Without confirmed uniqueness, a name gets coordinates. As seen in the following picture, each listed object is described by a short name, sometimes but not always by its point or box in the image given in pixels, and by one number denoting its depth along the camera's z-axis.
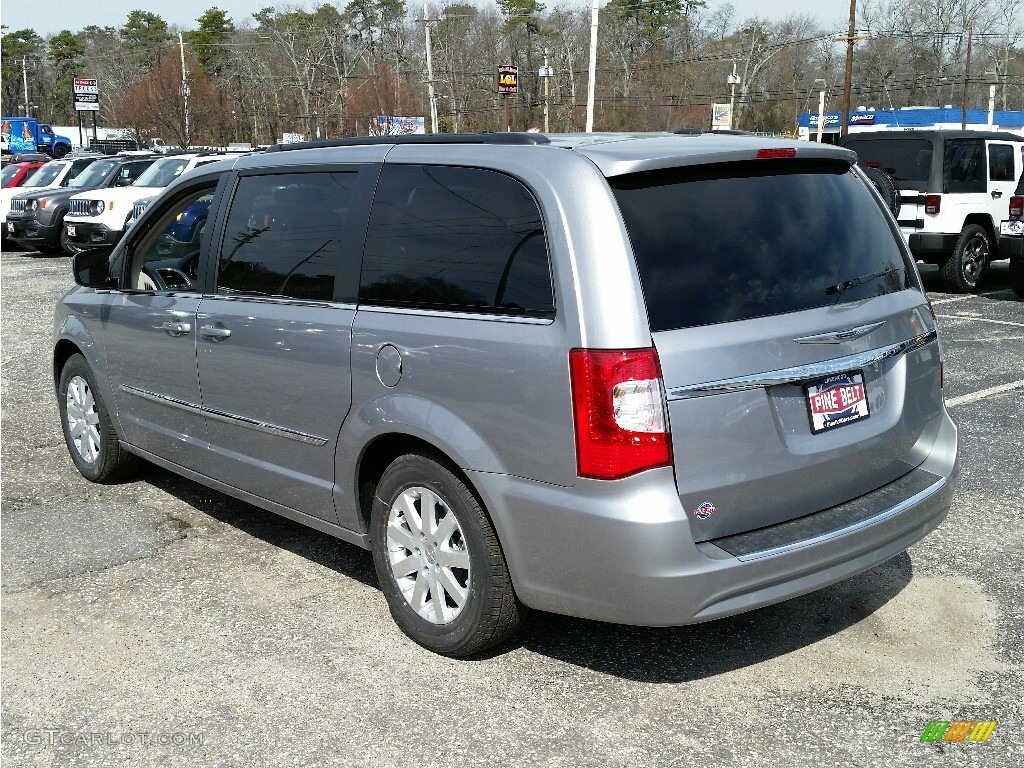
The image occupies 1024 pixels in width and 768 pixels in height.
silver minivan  3.28
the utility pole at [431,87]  60.87
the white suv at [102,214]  19.17
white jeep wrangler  13.84
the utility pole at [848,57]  43.94
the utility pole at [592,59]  35.39
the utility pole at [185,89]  68.88
